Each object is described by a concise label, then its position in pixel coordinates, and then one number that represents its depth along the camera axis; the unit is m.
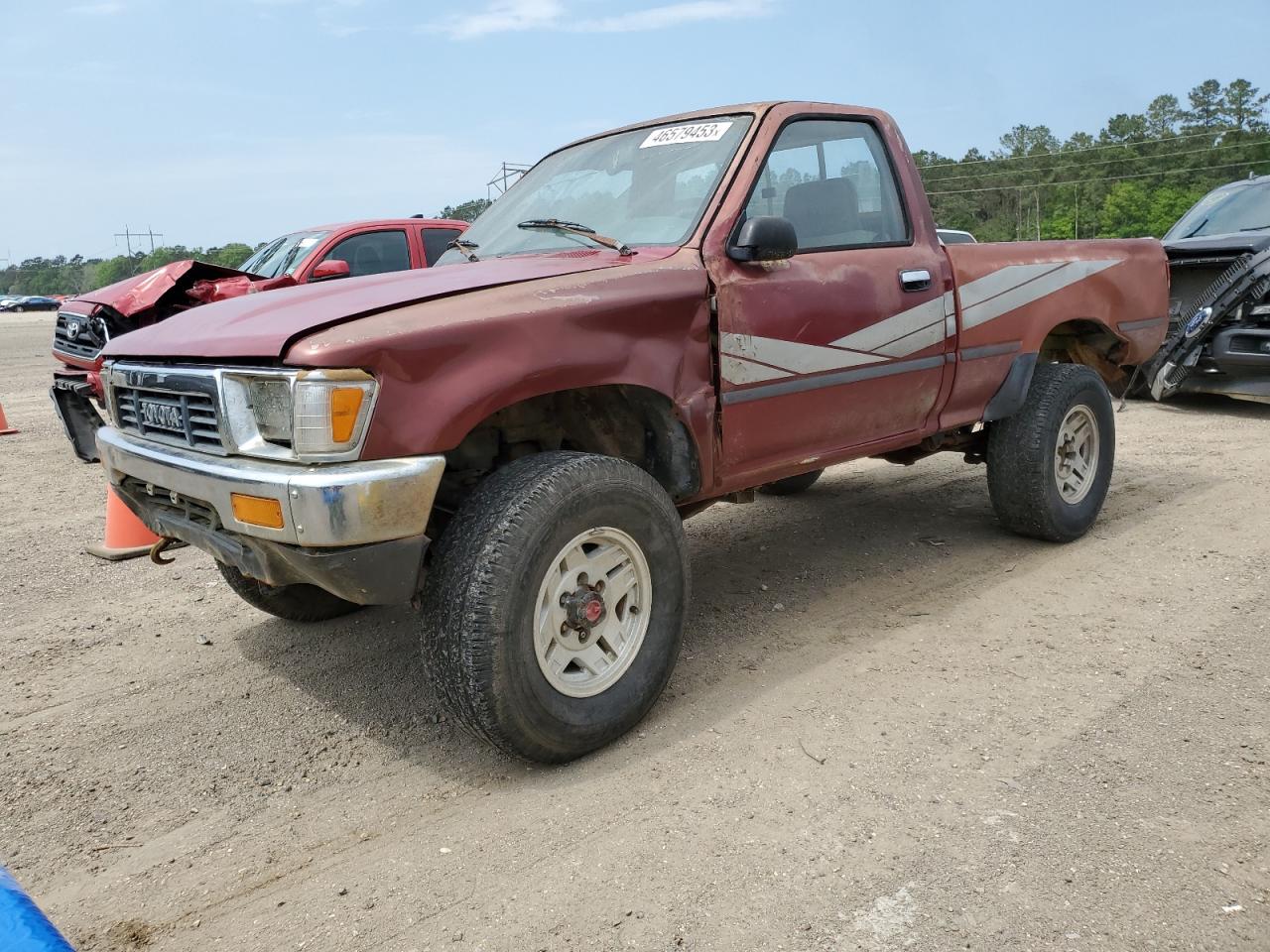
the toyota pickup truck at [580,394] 2.62
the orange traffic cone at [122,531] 4.73
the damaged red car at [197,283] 7.02
